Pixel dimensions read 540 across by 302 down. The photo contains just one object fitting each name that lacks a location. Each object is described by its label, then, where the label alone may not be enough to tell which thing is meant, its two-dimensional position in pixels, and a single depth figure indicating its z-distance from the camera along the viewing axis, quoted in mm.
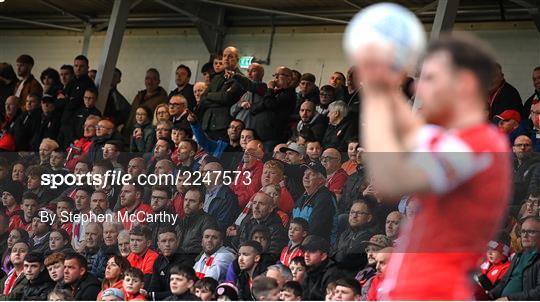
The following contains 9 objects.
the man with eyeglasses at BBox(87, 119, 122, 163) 20258
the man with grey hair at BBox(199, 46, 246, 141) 21094
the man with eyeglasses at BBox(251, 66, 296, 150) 20547
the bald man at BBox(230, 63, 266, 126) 20656
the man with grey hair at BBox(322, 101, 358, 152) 18734
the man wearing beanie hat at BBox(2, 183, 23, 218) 18500
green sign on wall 27734
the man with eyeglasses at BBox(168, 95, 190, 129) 21183
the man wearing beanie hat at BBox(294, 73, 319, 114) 21203
